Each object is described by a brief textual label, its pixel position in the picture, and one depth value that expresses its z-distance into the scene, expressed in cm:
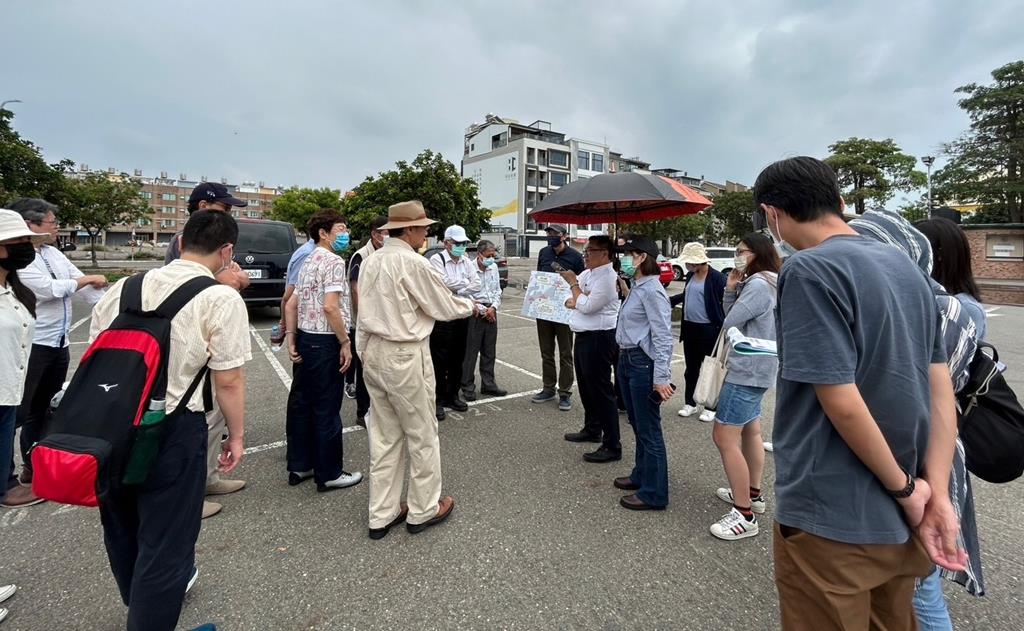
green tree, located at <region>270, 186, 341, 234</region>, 3806
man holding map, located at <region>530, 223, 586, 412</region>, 548
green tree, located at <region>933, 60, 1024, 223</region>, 3222
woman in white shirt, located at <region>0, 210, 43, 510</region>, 265
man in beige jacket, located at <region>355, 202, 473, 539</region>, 279
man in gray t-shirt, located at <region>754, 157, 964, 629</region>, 125
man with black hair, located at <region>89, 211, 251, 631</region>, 178
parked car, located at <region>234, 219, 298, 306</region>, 1006
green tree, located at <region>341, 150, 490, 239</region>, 1678
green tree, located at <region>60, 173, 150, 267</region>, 2333
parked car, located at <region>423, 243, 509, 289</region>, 1435
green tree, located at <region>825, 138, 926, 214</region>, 3772
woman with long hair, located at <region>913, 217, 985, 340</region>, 203
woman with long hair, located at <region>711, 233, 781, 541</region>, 285
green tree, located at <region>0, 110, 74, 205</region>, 1683
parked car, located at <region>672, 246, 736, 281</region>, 2656
